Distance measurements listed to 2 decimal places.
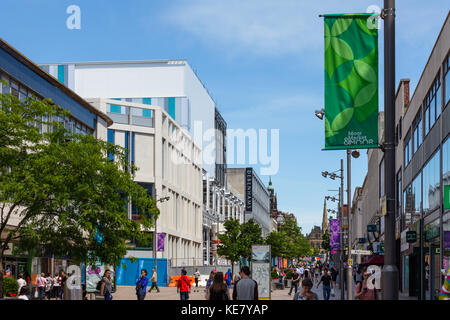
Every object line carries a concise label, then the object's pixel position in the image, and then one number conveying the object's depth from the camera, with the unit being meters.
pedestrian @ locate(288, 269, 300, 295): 38.90
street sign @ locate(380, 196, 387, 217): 9.96
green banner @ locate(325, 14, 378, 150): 10.44
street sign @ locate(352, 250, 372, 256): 31.79
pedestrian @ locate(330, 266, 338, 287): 53.96
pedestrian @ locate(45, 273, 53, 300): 38.09
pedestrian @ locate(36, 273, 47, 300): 36.78
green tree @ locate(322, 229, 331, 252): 140.50
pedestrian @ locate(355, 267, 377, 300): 15.00
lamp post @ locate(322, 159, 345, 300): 48.97
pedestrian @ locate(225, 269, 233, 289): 46.39
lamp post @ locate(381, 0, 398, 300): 9.90
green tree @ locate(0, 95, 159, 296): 24.50
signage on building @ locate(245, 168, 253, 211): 128.50
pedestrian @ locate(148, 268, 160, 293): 50.50
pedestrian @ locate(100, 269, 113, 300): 26.16
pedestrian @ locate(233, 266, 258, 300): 12.80
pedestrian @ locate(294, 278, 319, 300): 12.35
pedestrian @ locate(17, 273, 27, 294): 32.91
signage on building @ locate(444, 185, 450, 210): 18.91
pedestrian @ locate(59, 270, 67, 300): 38.15
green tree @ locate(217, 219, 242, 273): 80.50
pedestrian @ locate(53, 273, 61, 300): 39.31
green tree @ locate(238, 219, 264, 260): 80.56
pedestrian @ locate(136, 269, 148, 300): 28.06
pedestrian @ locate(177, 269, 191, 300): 27.47
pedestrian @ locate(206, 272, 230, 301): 12.97
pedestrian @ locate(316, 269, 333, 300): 33.56
